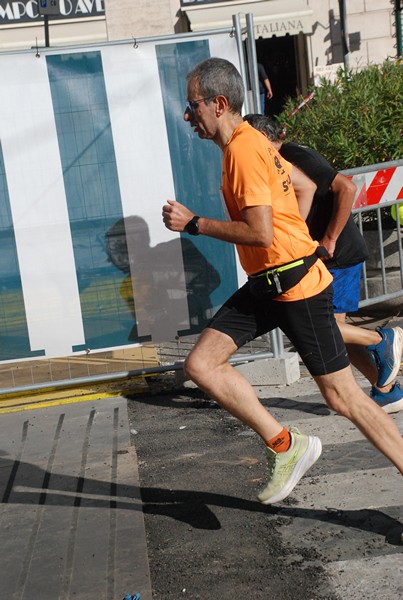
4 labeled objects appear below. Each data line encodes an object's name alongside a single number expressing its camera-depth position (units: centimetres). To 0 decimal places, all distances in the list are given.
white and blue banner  652
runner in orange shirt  395
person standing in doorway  1463
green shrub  862
